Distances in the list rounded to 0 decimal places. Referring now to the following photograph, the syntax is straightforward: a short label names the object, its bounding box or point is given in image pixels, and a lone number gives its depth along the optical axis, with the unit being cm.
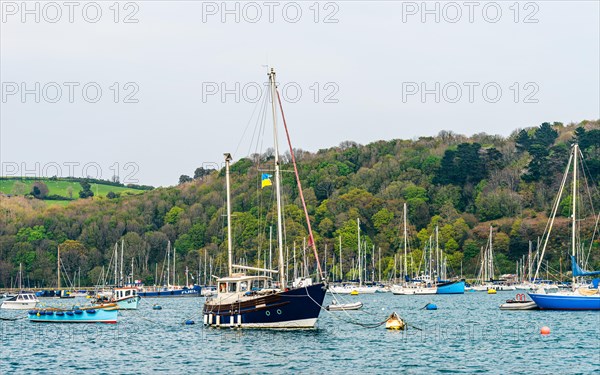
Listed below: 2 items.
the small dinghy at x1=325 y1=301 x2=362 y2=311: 8852
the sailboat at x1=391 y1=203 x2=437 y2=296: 13850
